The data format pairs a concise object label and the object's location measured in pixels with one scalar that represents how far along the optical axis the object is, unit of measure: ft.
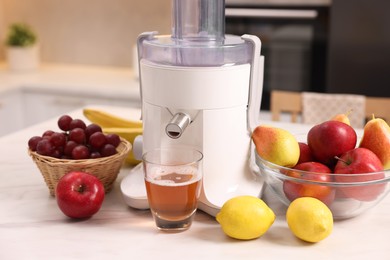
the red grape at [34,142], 4.22
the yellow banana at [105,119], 5.10
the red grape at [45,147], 4.15
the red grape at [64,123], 4.42
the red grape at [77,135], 4.26
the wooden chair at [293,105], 6.62
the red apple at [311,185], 3.73
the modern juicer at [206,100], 3.86
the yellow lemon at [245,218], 3.63
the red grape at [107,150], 4.27
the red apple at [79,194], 3.84
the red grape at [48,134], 4.30
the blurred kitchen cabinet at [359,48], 7.86
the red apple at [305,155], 3.96
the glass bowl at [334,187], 3.71
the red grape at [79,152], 4.16
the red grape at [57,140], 4.19
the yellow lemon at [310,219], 3.58
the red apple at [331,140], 3.83
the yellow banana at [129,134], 4.72
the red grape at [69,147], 4.19
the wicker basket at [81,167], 4.10
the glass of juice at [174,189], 3.67
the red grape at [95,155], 4.23
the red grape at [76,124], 4.39
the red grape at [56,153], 4.18
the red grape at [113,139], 4.33
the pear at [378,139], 3.86
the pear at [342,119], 4.10
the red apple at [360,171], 3.70
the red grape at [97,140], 4.24
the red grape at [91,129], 4.34
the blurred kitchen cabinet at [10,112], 8.95
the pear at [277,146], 3.84
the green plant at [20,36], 10.16
